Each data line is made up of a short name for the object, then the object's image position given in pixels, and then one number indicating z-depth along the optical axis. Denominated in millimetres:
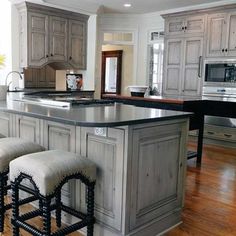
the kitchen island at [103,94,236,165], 3955
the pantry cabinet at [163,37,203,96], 5980
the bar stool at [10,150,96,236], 1712
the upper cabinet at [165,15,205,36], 5883
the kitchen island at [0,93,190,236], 1885
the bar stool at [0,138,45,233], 2143
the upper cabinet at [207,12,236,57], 5412
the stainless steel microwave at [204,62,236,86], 5426
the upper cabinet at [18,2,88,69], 5895
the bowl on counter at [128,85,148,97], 5090
